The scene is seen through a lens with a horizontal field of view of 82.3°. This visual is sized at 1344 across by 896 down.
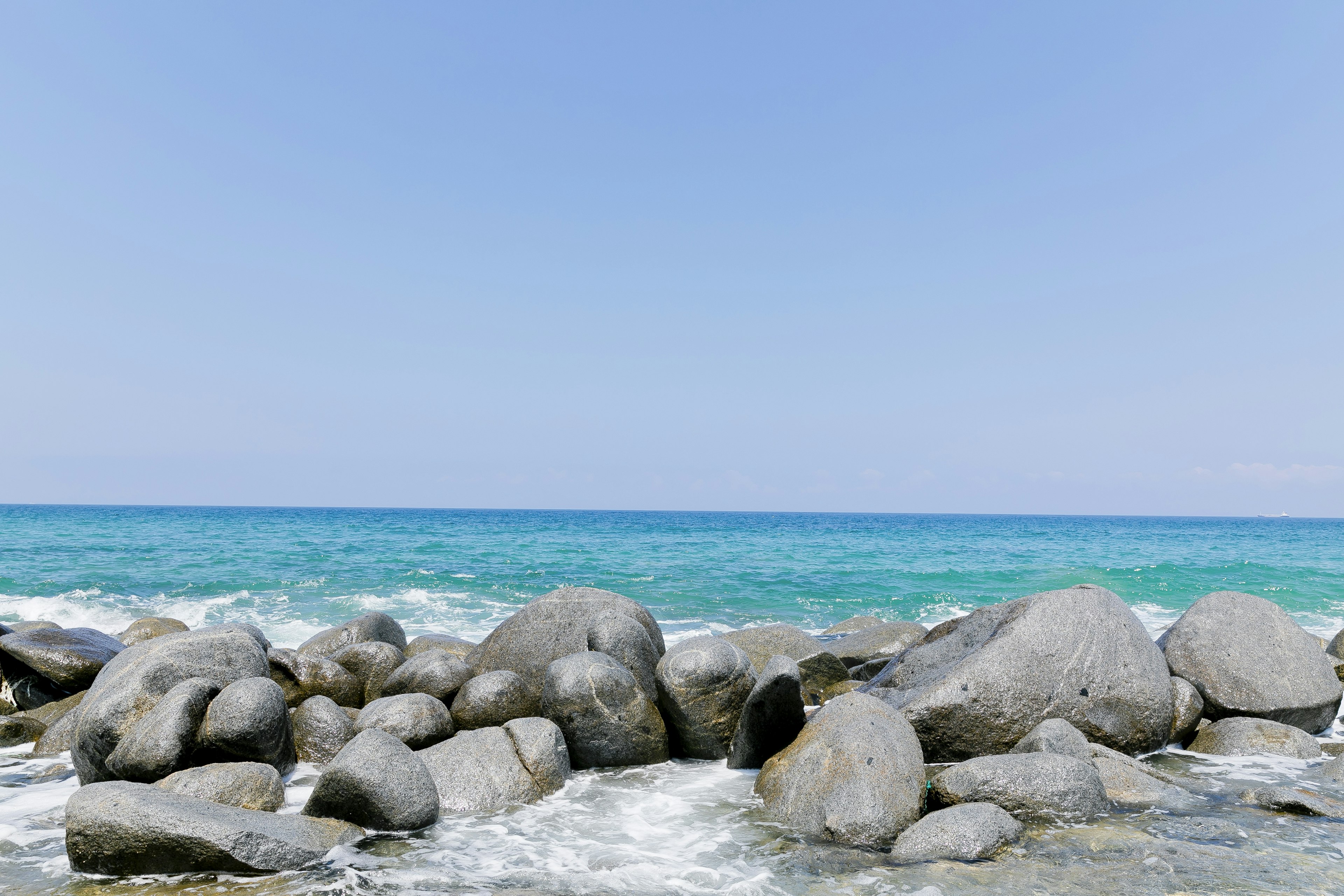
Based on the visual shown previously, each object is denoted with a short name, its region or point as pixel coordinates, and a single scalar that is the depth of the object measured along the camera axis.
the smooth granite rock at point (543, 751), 6.13
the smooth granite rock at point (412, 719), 6.66
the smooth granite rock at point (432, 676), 7.63
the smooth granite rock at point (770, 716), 6.41
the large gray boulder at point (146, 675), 6.10
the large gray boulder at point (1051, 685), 6.57
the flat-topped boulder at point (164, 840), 4.46
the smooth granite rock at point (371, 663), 8.55
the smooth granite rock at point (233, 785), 5.33
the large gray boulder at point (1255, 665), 7.74
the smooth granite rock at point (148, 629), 12.34
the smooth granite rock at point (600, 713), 6.75
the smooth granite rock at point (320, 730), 6.85
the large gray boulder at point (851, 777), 5.09
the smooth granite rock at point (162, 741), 5.64
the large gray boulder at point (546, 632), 8.48
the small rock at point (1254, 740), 7.12
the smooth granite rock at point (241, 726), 5.80
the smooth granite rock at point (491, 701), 7.15
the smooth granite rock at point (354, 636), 10.02
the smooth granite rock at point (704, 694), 6.98
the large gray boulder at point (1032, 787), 5.28
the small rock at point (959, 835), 4.71
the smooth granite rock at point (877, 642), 11.19
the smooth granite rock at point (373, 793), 5.19
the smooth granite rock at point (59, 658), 9.17
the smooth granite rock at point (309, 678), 8.07
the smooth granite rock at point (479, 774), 5.78
